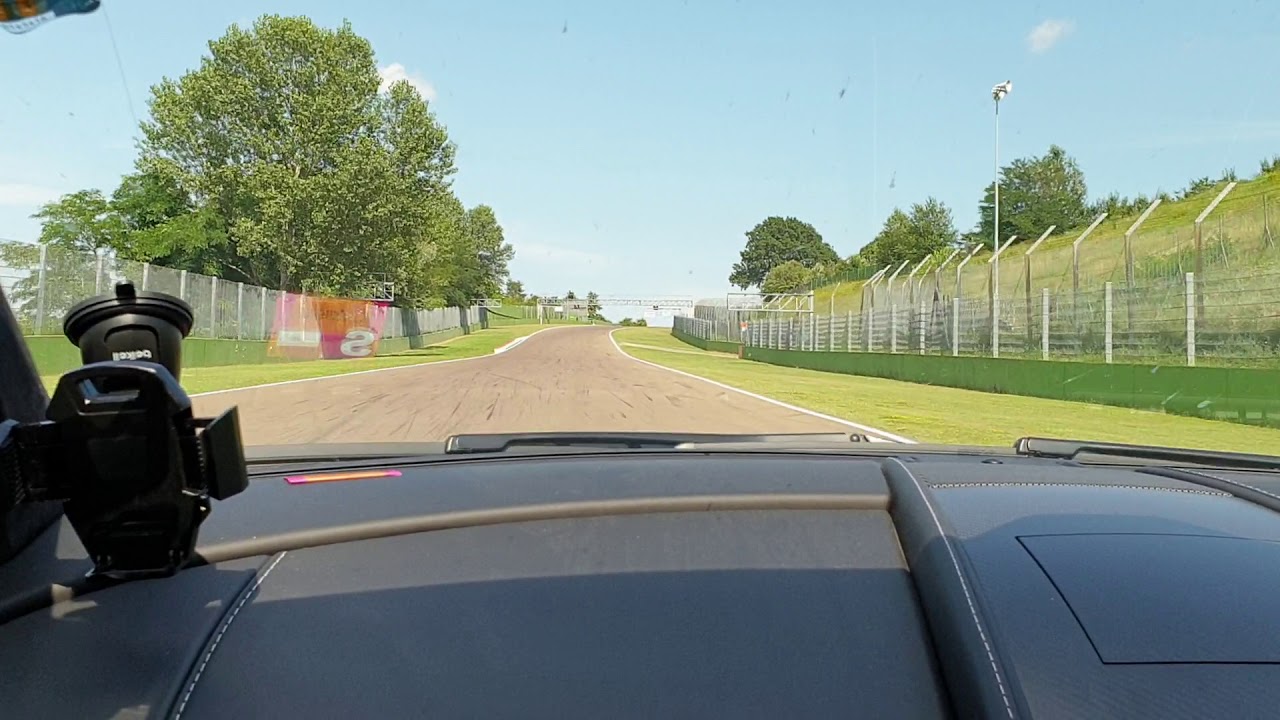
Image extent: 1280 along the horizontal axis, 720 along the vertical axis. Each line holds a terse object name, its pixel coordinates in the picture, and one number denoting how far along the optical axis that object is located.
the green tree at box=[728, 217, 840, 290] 101.19
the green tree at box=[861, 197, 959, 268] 62.81
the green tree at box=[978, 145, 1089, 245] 45.69
